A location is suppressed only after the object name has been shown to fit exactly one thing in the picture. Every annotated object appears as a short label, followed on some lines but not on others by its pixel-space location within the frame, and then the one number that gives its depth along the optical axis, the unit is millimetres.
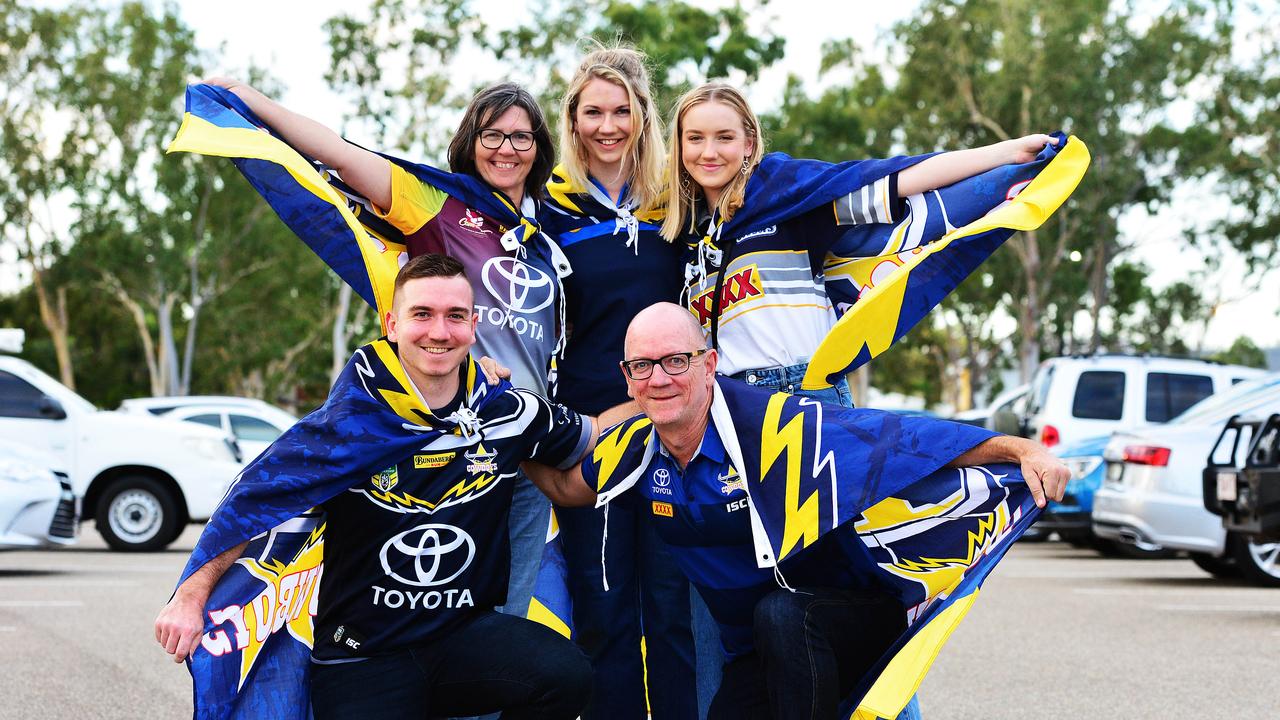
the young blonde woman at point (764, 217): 4402
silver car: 10617
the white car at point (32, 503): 10750
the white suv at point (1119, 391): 13781
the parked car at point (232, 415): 16859
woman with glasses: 4438
